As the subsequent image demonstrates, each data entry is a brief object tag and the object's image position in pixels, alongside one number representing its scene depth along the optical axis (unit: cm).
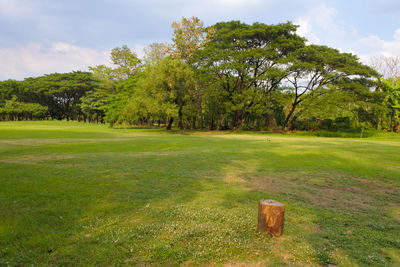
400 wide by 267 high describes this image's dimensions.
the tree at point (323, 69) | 3422
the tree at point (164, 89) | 3409
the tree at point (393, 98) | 3409
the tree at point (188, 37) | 4538
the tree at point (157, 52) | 5025
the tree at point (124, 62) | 5424
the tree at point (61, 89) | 6969
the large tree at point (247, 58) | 3638
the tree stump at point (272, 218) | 403
